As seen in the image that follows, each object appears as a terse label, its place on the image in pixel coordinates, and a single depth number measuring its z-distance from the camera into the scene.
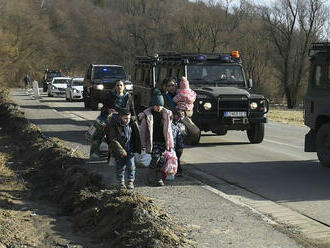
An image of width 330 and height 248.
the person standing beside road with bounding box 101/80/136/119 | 9.52
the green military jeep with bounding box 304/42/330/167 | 10.84
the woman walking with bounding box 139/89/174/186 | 8.44
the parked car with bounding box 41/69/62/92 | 56.36
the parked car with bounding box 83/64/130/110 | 26.45
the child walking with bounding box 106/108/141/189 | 7.99
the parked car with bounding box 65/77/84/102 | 35.47
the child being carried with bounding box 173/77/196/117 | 10.19
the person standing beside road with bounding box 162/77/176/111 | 10.12
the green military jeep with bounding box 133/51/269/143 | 13.61
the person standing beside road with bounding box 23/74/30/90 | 65.65
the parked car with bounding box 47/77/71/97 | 43.38
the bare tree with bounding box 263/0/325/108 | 60.84
